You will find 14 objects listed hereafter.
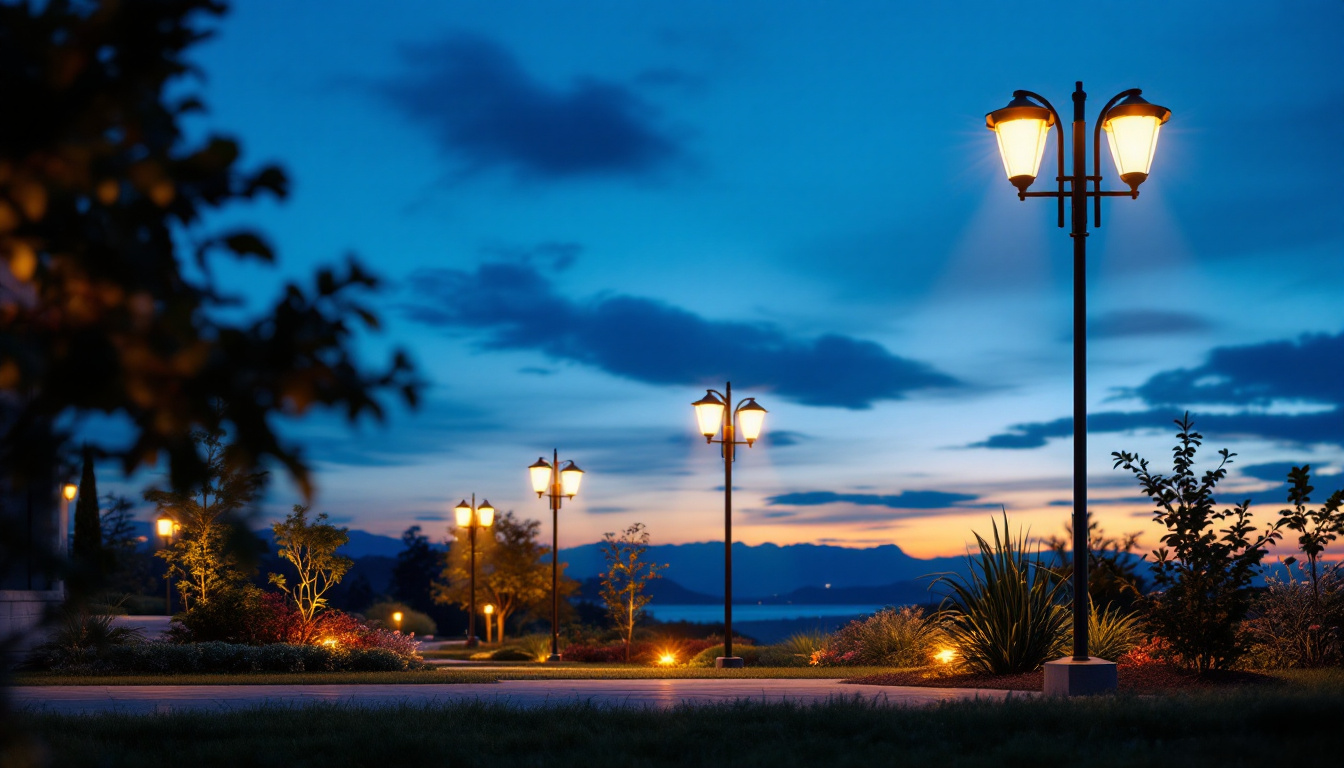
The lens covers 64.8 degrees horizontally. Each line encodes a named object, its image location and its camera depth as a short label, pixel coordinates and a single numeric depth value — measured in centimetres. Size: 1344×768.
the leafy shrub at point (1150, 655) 1115
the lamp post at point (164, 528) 3127
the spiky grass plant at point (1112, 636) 1212
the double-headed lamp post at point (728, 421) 1788
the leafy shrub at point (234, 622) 1823
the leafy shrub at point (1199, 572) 1063
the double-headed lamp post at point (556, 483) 2472
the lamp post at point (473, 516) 3383
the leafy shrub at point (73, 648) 1595
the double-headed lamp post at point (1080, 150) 962
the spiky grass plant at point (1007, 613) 1138
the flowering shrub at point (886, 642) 1543
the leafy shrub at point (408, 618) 4506
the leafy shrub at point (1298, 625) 1225
